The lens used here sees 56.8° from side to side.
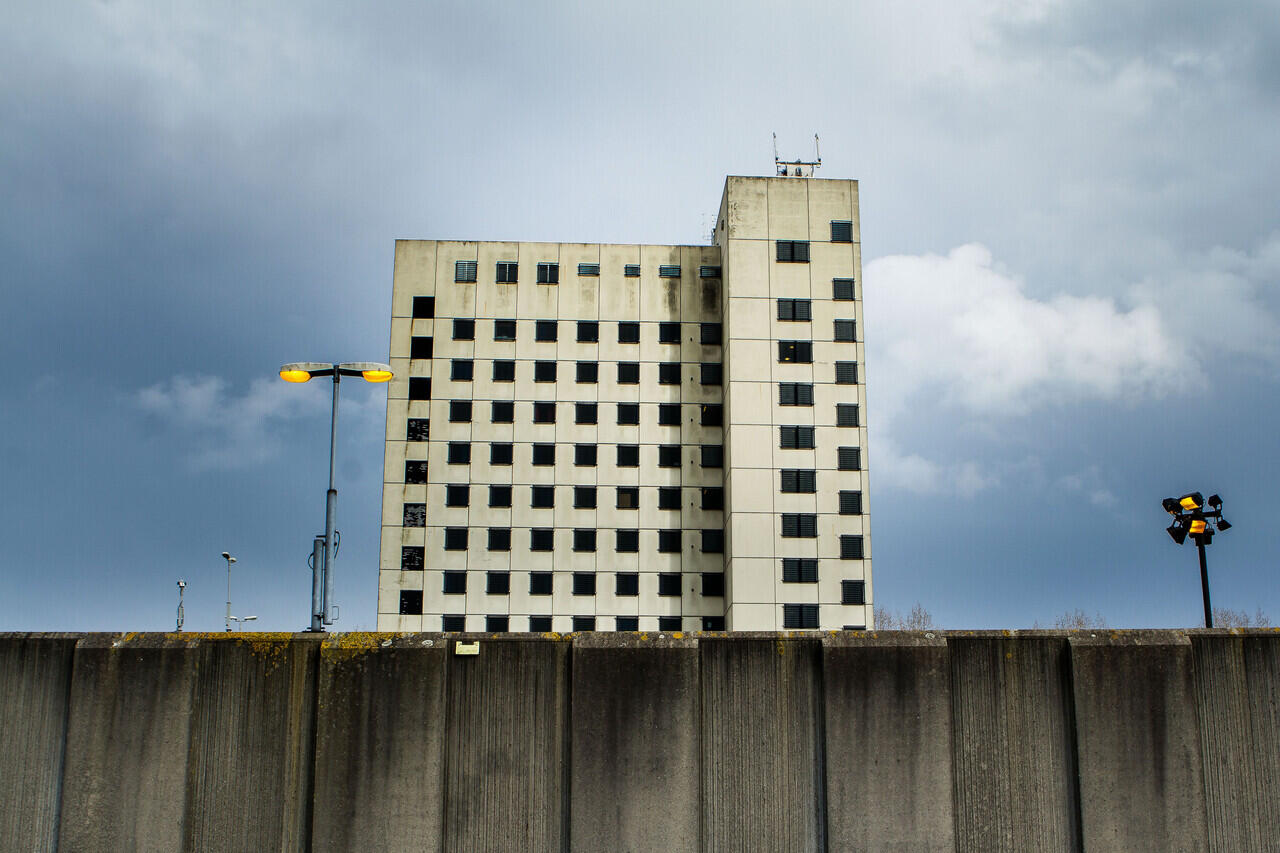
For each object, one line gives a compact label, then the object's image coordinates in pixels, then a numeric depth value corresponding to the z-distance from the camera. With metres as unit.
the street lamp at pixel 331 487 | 21.24
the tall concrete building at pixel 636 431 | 76.94
